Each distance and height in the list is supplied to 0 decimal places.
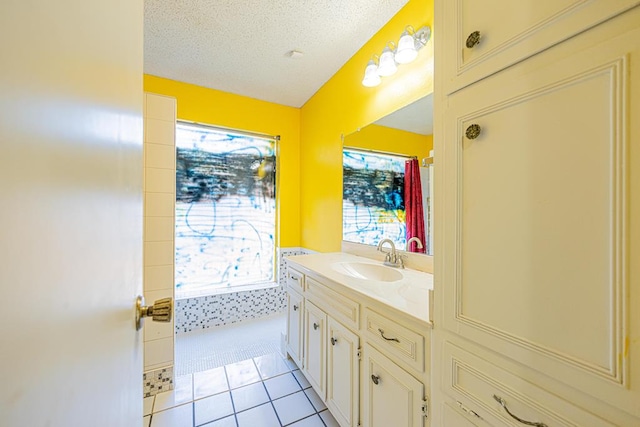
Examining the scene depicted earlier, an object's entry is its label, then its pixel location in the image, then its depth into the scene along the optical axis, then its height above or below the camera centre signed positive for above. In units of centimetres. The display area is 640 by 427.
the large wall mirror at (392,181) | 151 +23
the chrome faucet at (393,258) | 162 -29
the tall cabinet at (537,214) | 46 +0
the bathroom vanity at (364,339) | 89 -57
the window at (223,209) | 260 +3
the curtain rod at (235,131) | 260 +92
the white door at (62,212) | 18 +0
